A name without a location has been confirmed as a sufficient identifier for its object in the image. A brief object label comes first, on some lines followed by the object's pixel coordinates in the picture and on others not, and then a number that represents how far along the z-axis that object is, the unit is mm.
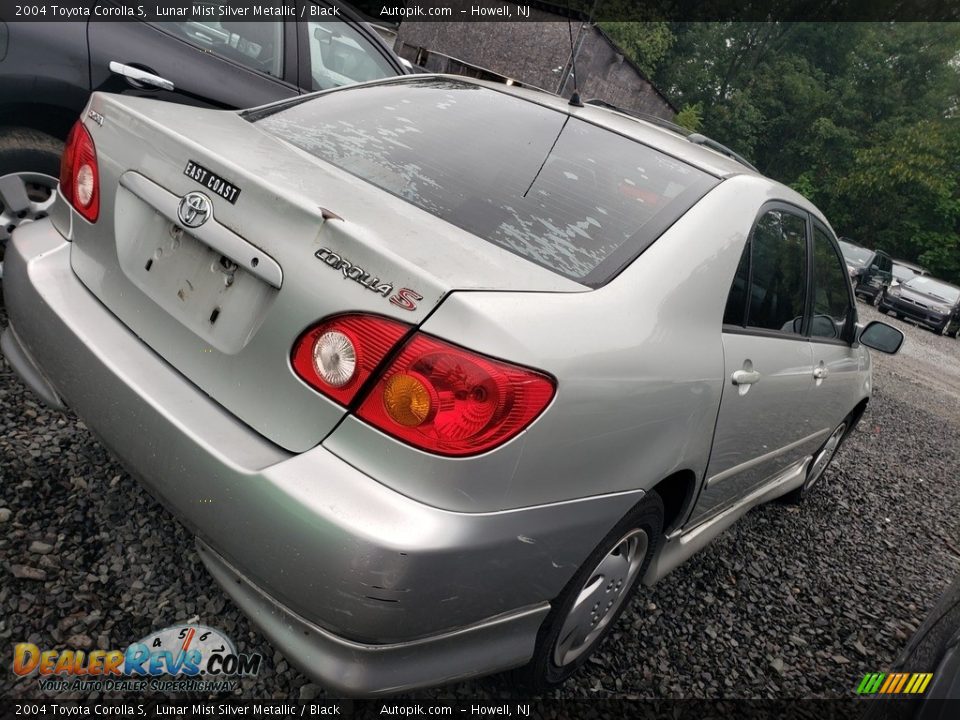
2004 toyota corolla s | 1423
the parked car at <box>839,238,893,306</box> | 20703
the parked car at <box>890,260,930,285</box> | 24484
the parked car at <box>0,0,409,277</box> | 2953
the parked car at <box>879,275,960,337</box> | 19641
